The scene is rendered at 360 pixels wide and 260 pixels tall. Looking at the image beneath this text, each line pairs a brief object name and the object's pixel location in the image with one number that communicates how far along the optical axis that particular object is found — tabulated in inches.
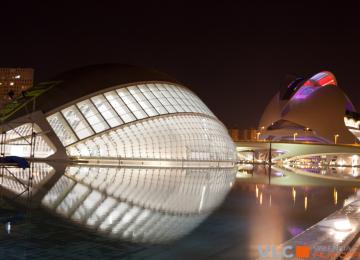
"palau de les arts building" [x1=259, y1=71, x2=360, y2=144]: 3361.2
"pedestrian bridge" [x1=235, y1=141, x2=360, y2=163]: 2719.0
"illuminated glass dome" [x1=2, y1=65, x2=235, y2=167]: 1434.5
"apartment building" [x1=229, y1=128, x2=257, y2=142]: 4940.0
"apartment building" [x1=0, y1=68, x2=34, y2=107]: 3796.8
